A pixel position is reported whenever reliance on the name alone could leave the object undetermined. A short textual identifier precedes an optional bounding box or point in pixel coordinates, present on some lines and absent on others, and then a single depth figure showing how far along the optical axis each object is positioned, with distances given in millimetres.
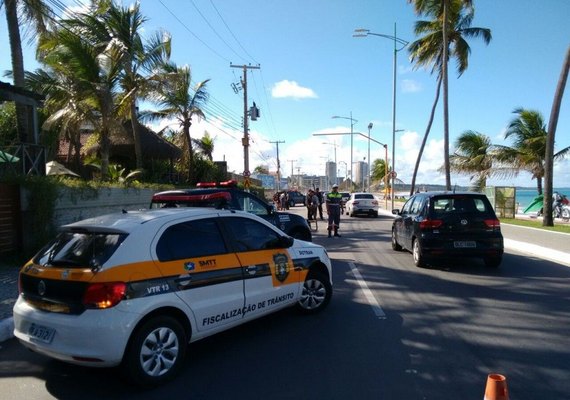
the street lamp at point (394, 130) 39219
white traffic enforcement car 4219
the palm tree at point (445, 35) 27875
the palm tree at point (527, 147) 29641
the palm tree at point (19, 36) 13469
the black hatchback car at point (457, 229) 10266
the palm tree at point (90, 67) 18219
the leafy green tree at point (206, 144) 33994
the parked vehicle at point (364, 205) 30953
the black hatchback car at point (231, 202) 8547
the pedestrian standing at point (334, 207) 16922
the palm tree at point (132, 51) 20859
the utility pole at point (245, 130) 32244
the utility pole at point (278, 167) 84644
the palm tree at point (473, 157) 33688
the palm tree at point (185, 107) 26452
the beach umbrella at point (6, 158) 13039
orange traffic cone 3322
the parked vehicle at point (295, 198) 48312
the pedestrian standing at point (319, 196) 26519
